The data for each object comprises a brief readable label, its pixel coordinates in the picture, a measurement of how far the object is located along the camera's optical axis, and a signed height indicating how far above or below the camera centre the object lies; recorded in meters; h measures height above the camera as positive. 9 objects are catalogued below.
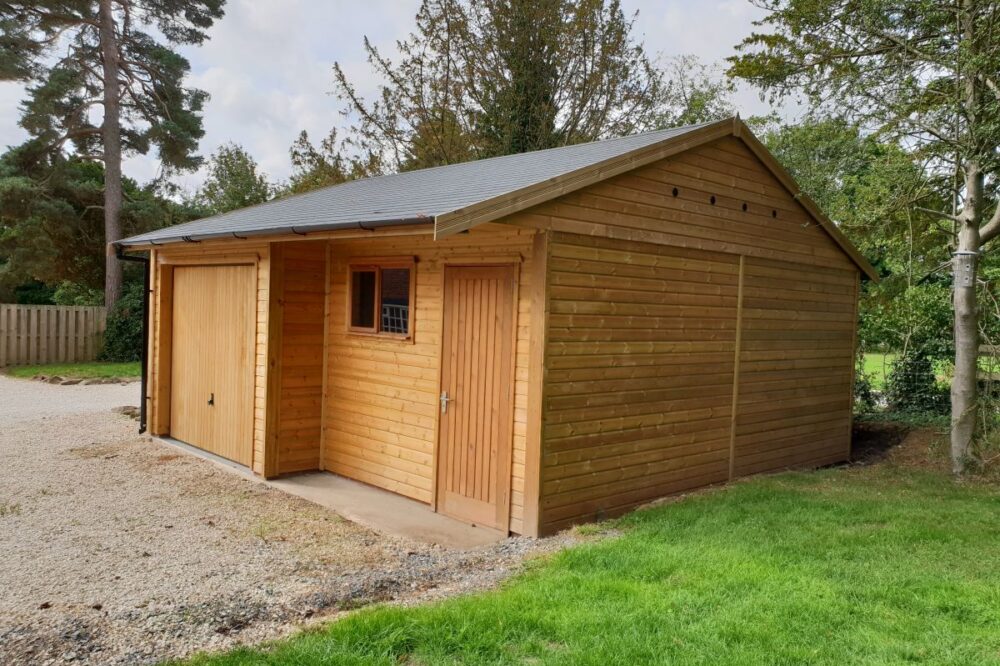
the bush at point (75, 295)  25.45 -0.30
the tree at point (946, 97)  7.45 +2.36
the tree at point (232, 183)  31.20 +4.94
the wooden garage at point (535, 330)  5.90 -0.27
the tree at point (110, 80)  19.33 +5.62
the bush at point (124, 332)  19.75 -1.19
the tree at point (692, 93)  22.52 +6.85
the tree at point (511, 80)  21.08 +6.56
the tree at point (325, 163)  23.89 +4.36
